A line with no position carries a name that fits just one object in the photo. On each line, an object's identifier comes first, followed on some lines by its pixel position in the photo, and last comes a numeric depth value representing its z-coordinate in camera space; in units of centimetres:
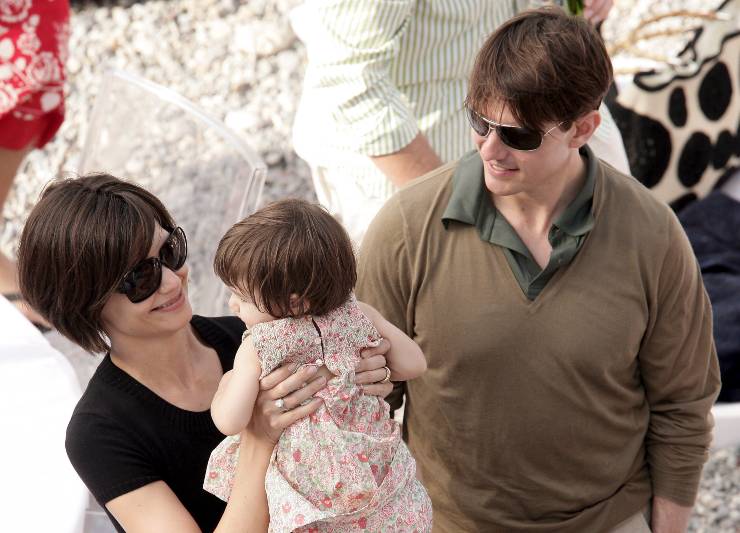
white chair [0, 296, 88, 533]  480
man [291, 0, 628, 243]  533
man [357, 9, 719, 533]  497
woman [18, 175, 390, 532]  472
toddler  466
